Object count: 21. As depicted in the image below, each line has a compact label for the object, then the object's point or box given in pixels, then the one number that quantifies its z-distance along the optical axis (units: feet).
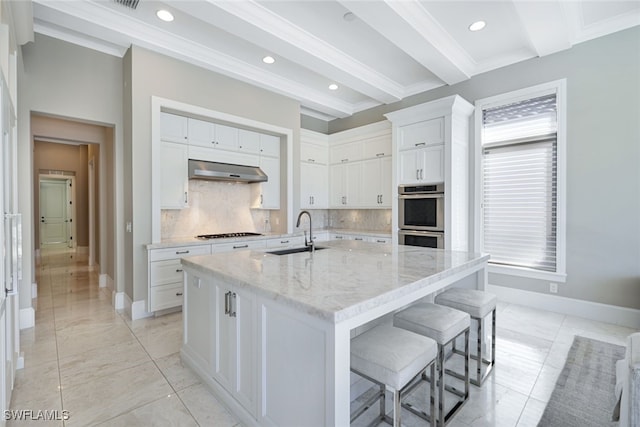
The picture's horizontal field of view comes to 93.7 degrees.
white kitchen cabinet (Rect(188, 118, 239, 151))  13.24
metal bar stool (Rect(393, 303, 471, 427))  5.70
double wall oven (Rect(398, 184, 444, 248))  13.47
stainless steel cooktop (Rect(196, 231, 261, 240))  13.47
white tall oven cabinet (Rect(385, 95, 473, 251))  13.10
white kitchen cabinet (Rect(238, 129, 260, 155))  14.89
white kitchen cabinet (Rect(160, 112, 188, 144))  12.40
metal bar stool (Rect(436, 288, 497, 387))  7.14
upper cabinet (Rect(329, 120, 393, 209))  16.57
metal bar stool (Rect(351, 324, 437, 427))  4.40
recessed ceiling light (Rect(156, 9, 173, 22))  10.01
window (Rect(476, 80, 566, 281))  11.98
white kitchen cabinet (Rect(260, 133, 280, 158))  15.78
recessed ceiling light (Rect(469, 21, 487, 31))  10.71
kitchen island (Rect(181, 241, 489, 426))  4.07
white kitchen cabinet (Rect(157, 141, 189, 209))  12.36
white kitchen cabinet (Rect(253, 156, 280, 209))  15.98
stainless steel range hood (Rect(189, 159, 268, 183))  12.88
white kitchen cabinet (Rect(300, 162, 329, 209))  18.21
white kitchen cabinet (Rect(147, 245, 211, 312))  11.32
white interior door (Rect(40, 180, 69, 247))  32.64
